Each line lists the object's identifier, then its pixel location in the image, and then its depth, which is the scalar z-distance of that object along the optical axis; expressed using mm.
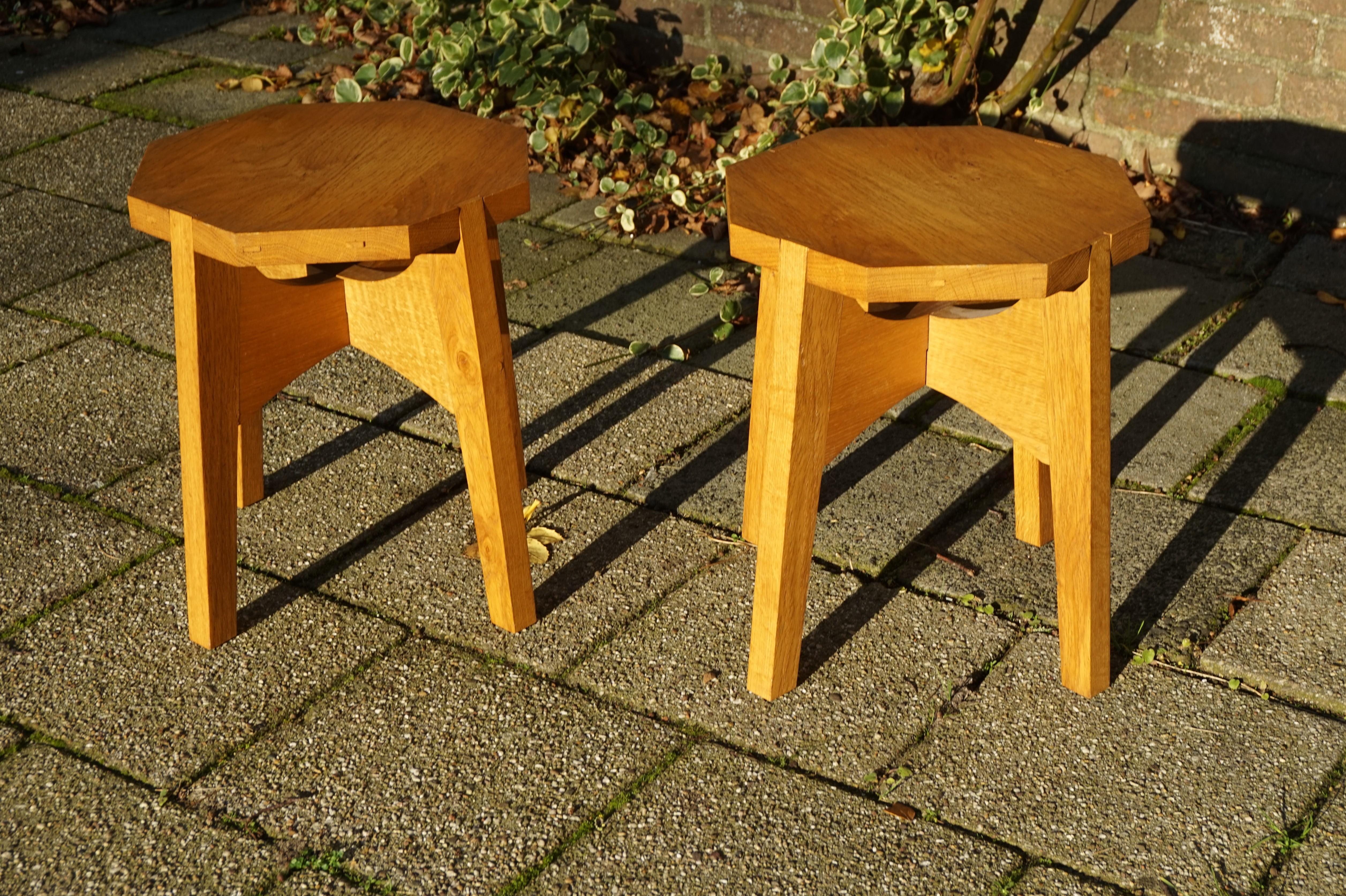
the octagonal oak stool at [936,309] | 1963
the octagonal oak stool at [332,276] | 2119
